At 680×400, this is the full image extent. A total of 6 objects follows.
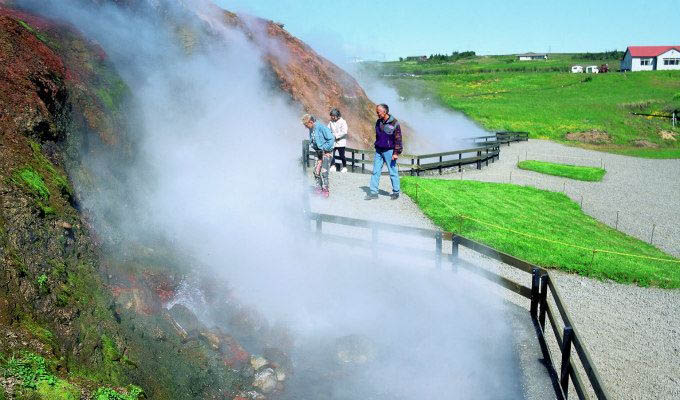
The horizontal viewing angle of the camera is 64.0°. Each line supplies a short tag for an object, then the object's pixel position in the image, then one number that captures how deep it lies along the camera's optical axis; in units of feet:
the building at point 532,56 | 568.20
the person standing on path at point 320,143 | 48.06
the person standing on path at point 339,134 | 56.54
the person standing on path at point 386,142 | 45.78
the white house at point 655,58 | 329.72
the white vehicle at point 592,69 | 346.58
